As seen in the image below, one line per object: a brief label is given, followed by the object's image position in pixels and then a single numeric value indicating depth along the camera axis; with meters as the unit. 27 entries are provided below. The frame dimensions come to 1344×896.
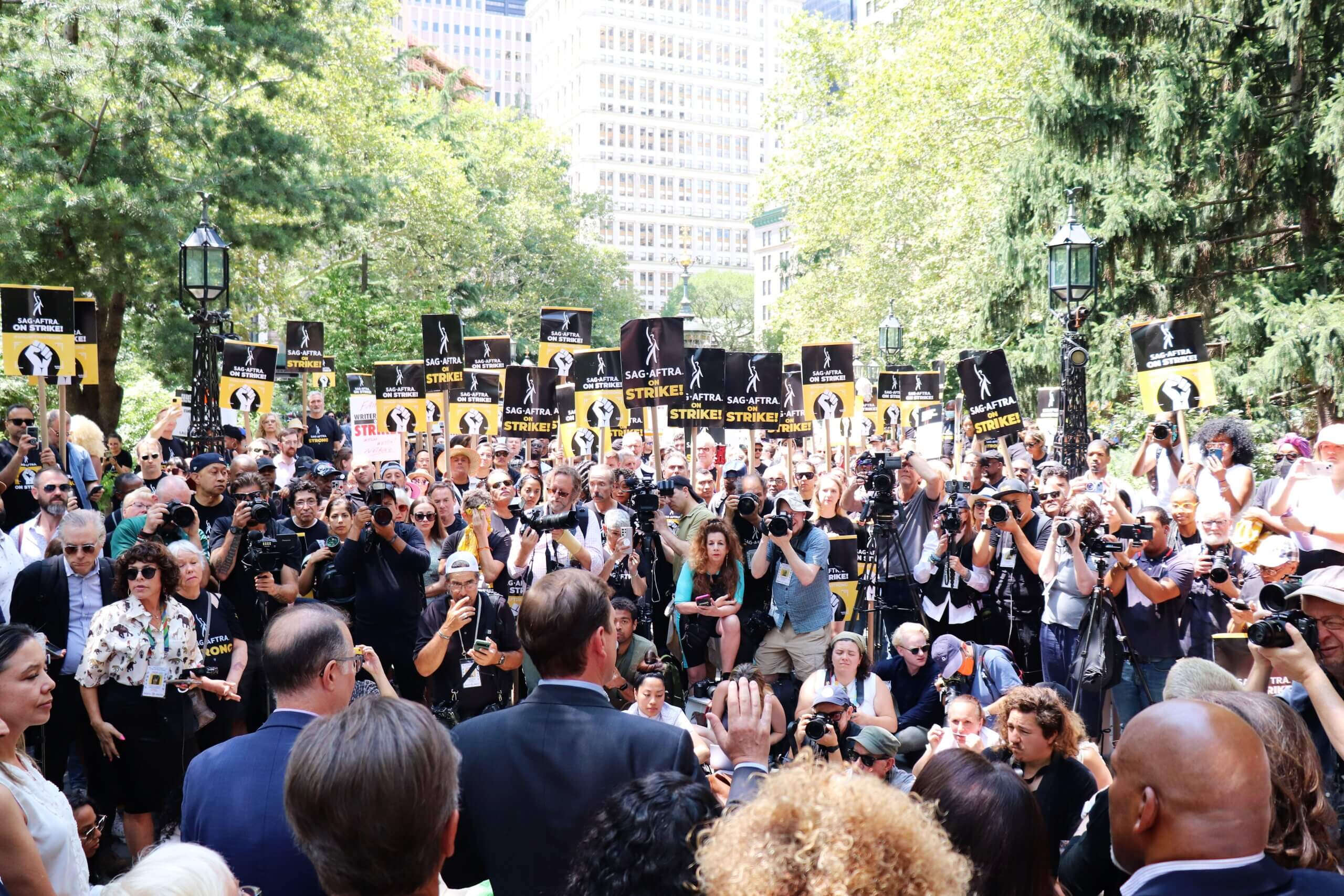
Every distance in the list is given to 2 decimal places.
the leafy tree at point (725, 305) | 83.69
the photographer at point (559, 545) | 7.29
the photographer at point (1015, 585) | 7.62
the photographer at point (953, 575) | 7.69
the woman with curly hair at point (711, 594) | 7.26
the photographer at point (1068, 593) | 6.86
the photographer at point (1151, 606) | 6.70
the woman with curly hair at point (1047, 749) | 4.23
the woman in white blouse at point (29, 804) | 2.82
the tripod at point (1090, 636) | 6.59
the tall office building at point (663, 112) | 119.50
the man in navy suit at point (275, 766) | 2.87
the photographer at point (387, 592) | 7.04
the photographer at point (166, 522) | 6.61
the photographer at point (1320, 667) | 3.20
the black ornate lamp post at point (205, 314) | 11.57
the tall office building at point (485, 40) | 131.25
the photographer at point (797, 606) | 7.39
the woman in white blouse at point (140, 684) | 5.55
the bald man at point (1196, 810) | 2.21
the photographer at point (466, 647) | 6.60
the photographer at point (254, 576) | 6.71
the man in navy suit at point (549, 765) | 2.76
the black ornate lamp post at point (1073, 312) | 10.62
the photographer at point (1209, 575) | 6.52
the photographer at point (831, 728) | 4.41
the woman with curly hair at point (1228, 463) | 8.06
